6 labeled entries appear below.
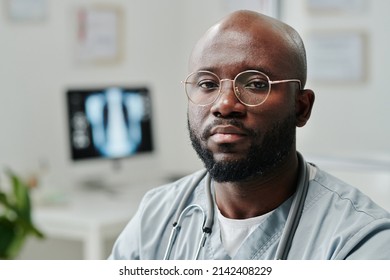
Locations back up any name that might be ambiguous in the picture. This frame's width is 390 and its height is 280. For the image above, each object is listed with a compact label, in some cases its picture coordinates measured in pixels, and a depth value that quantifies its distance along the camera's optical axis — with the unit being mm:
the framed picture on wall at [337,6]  2549
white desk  2717
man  1396
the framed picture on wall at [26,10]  3054
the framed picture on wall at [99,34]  3318
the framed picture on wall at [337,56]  2584
